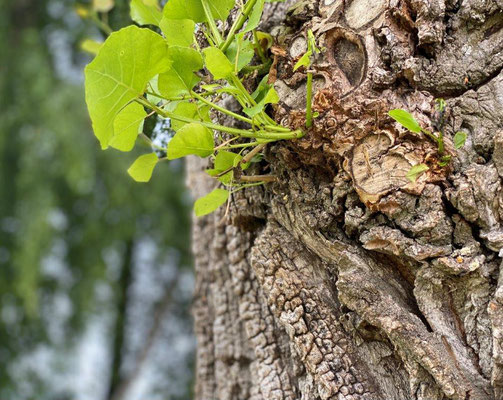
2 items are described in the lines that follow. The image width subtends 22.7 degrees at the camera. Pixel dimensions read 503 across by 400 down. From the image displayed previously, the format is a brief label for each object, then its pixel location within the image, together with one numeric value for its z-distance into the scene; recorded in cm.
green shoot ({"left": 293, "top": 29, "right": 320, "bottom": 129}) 87
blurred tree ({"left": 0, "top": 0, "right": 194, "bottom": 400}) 321
